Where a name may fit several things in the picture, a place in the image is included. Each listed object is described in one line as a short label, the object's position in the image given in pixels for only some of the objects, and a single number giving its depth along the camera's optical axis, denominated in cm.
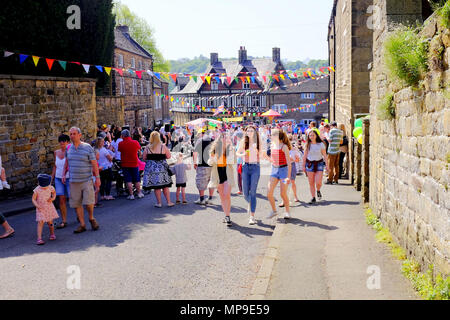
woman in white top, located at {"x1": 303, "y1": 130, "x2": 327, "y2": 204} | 1109
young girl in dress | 822
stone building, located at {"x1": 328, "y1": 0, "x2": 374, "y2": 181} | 1387
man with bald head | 880
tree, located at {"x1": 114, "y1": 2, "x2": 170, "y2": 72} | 6250
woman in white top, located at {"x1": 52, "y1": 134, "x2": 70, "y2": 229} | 947
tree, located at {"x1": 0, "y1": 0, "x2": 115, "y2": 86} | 1397
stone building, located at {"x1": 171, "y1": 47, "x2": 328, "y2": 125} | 6731
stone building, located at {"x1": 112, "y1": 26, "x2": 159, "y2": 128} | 4062
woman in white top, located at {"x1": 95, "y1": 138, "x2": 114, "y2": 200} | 1229
